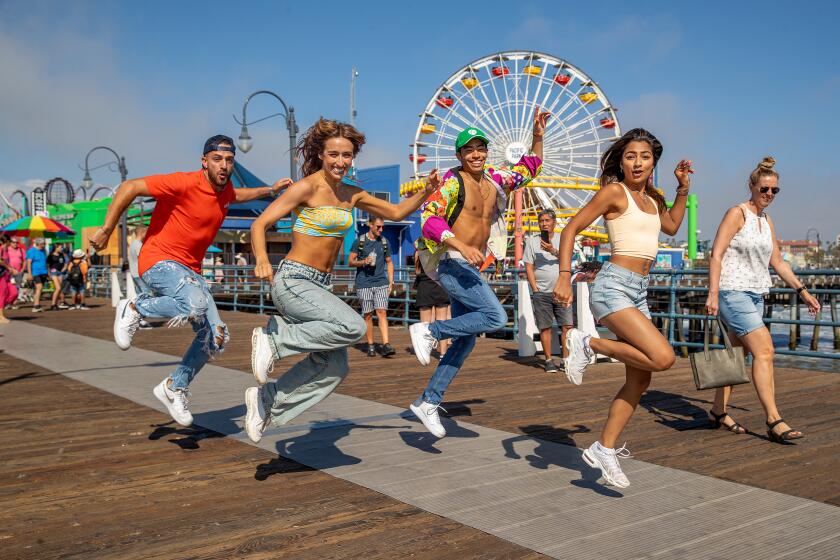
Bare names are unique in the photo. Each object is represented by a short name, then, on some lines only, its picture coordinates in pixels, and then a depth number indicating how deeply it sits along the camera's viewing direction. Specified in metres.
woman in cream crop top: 3.85
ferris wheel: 40.88
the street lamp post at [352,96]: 59.44
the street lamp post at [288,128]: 19.92
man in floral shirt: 4.98
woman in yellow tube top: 4.20
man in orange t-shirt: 4.94
